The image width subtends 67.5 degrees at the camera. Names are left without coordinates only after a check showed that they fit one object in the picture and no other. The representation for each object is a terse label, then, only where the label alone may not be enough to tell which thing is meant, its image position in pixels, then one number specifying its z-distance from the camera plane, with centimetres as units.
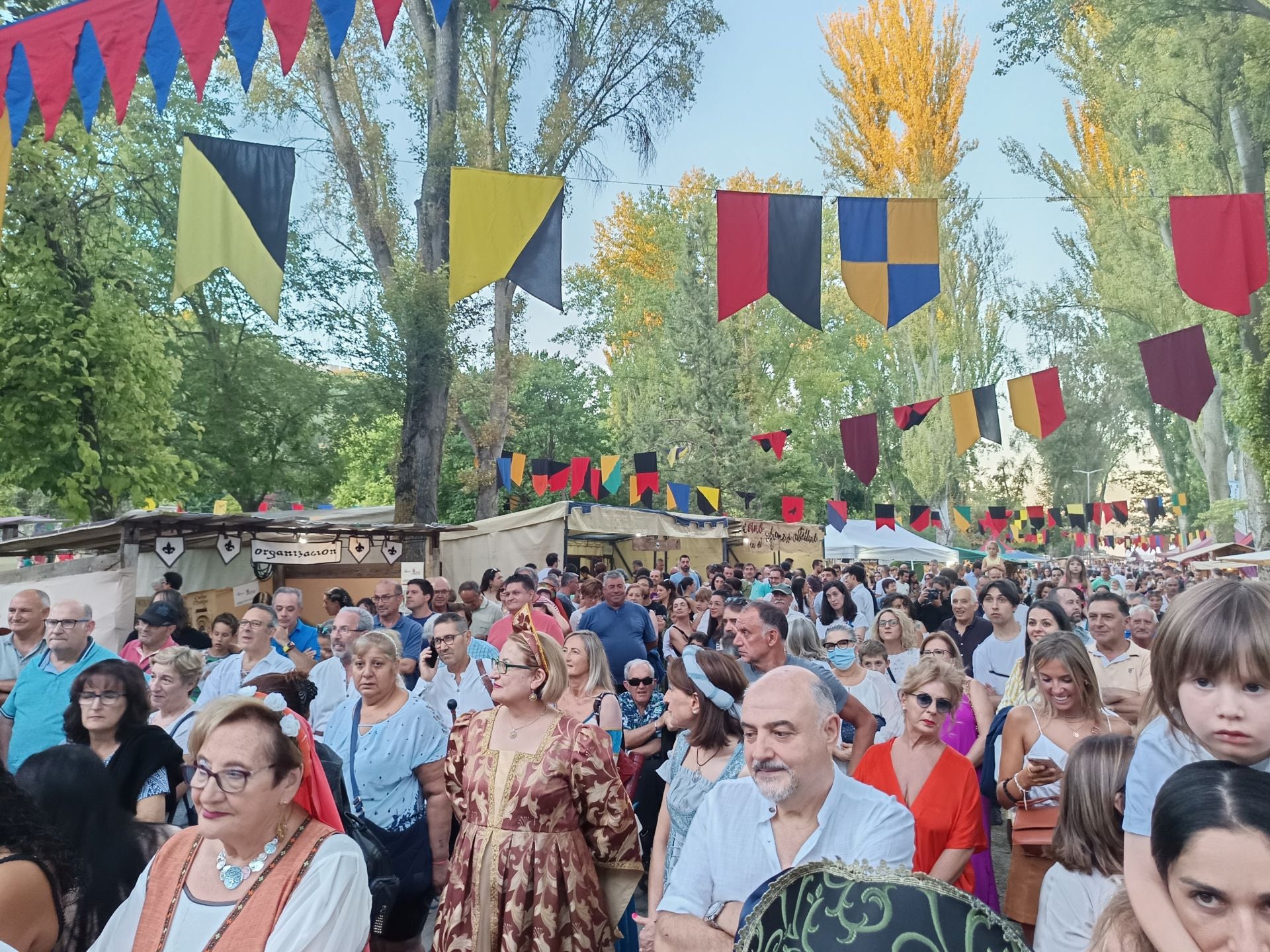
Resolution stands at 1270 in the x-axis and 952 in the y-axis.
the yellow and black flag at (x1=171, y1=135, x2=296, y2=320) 778
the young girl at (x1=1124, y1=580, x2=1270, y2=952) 174
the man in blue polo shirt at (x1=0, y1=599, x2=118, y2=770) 476
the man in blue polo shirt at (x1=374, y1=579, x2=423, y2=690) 779
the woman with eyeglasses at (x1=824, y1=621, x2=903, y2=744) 575
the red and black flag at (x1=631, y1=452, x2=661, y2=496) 2417
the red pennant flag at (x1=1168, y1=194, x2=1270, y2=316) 948
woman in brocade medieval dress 327
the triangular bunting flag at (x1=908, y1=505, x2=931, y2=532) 3303
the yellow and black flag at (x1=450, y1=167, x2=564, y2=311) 810
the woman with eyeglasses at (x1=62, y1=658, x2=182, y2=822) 342
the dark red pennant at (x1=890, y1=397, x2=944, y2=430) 1731
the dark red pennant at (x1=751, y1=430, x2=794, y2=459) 2419
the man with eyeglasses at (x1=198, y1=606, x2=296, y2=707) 566
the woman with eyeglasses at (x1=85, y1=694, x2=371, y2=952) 223
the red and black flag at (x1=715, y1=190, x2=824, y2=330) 932
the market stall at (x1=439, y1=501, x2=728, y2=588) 1642
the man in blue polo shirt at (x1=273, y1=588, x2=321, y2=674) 718
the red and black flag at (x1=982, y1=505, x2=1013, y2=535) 3469
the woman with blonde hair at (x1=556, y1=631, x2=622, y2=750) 546
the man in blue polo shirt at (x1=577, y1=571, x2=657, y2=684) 819
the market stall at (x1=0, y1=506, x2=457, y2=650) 996
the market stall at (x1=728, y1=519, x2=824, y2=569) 2630
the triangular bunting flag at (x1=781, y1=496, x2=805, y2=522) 2788
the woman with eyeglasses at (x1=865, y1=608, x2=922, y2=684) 695
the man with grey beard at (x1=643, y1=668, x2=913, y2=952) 226
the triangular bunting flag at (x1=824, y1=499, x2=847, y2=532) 2533
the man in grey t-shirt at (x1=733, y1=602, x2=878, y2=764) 455
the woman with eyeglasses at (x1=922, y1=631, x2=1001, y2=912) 478
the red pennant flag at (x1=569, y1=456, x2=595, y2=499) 2339
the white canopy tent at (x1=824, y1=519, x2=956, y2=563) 2866
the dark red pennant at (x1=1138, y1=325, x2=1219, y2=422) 1169
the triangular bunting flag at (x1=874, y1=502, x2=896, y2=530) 2608
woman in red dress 353
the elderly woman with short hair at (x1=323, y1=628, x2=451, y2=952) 409
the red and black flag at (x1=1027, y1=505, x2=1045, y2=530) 3762
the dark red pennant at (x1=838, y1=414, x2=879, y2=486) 1664
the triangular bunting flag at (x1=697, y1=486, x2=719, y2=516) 2789
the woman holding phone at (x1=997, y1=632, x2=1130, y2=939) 381
